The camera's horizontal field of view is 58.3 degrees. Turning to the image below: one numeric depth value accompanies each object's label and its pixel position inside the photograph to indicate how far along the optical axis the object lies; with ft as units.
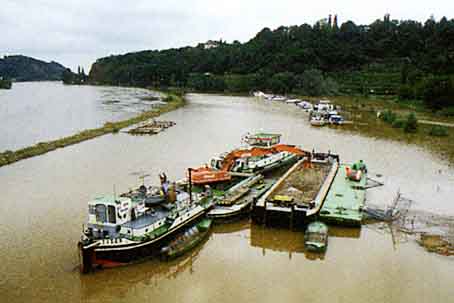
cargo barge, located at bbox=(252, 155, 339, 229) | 66.95
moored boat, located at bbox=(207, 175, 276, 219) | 70.28
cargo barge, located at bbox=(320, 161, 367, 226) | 68.23
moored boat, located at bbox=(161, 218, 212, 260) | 57.28
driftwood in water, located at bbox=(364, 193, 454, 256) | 62.25
